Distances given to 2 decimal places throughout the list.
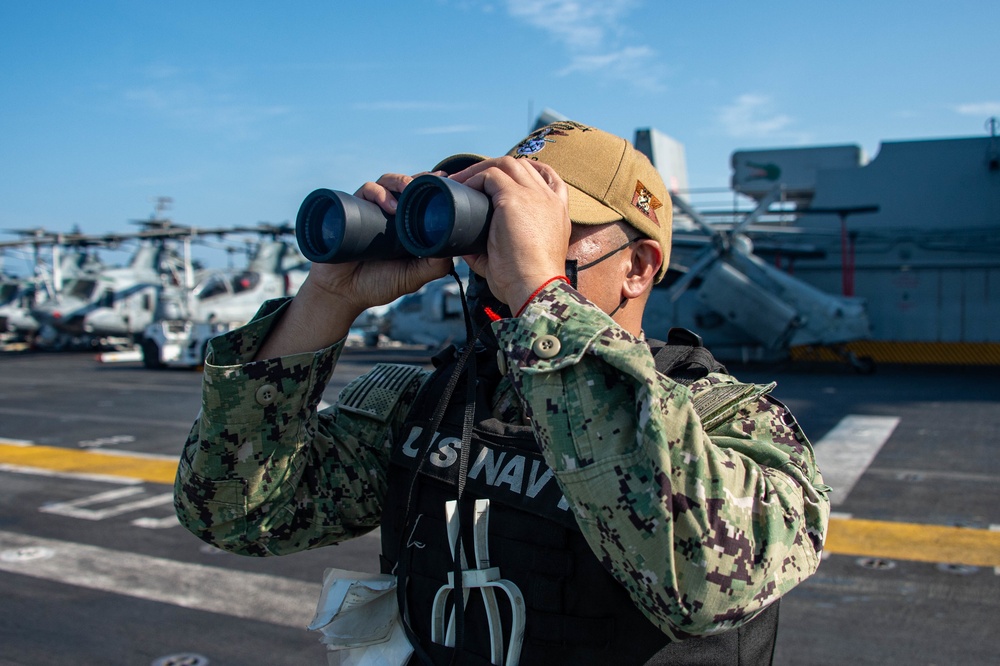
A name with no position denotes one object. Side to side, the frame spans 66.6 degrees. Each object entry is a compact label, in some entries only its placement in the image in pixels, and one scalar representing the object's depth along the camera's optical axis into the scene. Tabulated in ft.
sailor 3.68
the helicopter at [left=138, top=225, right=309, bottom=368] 69.26
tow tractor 68.49
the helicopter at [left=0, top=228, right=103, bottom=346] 105.29
